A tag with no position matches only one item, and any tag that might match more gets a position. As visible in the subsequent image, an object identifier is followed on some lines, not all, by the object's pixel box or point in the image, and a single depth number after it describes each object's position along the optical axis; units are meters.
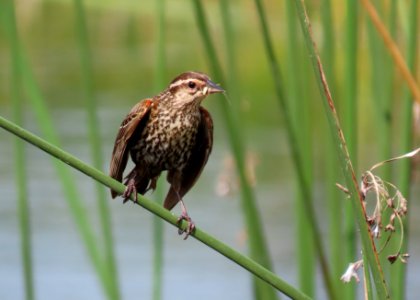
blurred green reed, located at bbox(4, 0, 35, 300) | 6.23
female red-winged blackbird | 5.57
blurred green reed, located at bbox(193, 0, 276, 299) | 5.38
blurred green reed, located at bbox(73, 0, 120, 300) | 6.25
